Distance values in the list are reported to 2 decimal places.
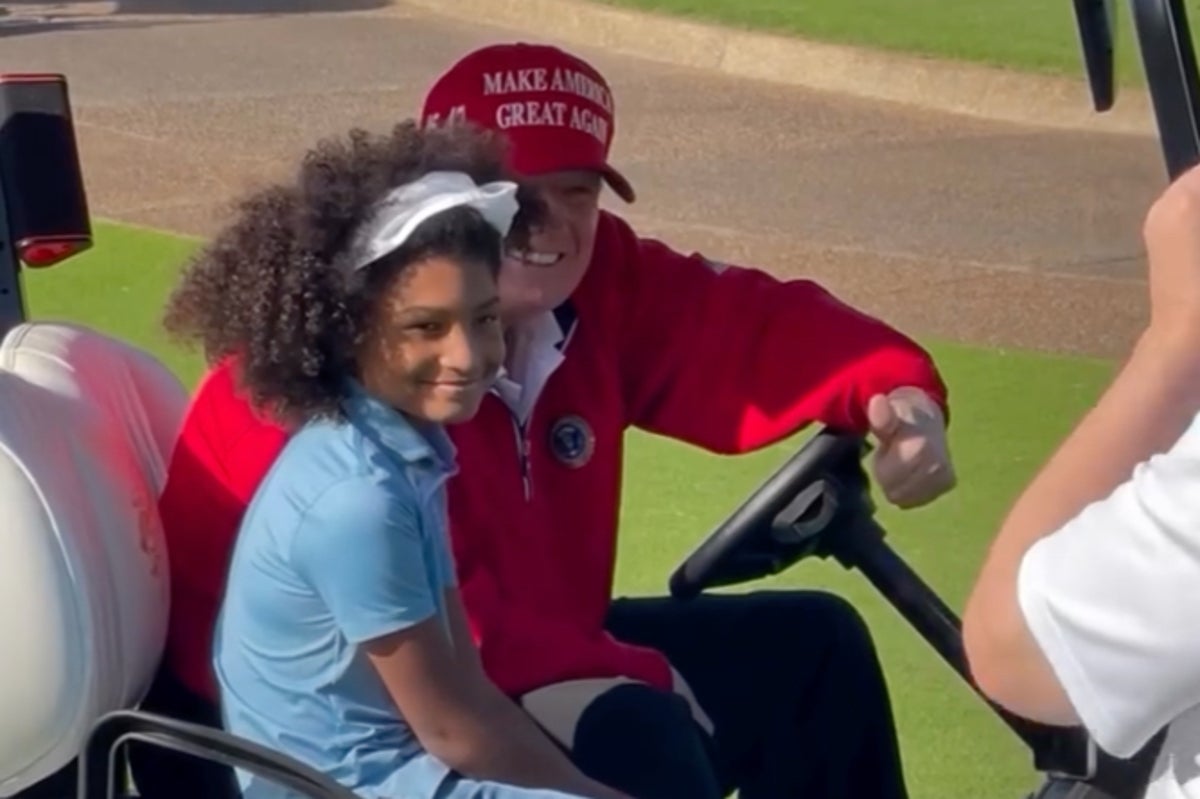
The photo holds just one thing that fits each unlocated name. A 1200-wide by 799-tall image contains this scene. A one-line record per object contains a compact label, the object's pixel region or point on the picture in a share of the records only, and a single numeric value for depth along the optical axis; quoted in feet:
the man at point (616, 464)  15.79
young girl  14.16
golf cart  13.20
